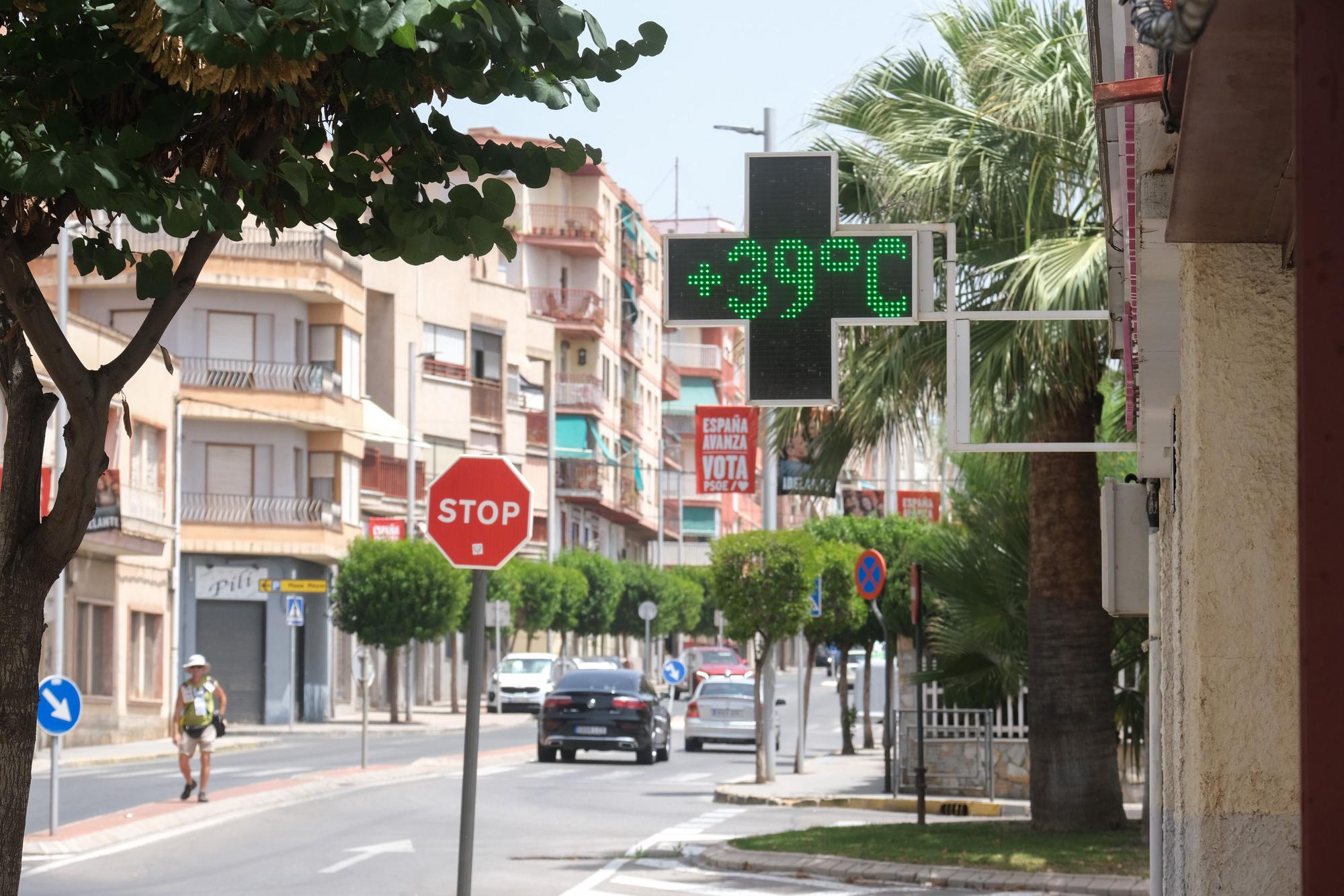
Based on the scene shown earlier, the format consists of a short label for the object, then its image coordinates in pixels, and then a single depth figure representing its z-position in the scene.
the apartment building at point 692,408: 112.31
